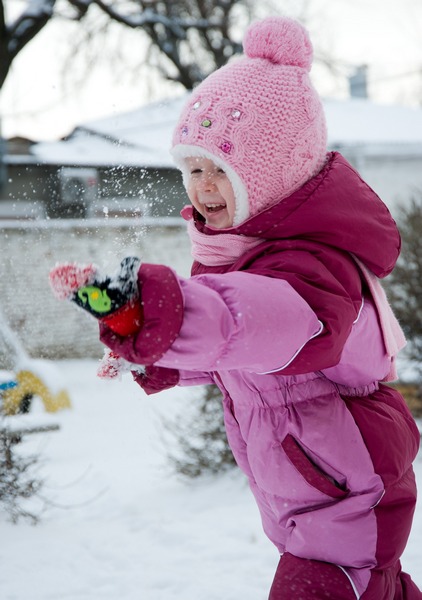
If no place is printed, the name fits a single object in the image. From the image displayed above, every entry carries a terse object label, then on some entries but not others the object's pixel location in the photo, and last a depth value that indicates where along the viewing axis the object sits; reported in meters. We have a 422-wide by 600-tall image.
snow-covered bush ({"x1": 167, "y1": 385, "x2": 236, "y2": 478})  4.64
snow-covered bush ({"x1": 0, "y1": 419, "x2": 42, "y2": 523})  3.86
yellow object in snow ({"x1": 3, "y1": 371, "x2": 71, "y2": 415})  6.20
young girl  1.59
